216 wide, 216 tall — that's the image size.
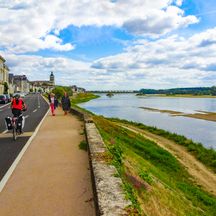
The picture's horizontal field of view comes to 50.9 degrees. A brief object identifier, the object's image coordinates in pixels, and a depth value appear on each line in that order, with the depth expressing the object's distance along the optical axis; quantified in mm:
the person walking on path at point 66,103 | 16684
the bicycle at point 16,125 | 8780
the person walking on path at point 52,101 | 16642
